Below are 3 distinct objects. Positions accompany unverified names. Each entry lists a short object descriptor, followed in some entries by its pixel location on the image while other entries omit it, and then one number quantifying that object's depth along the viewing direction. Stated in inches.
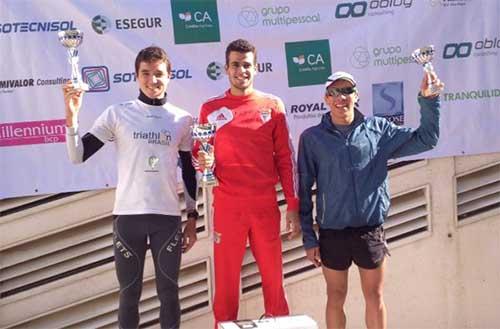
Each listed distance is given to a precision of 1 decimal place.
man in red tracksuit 141.4
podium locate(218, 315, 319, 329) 117.0
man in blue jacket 134.0
